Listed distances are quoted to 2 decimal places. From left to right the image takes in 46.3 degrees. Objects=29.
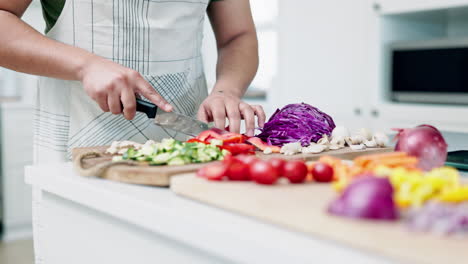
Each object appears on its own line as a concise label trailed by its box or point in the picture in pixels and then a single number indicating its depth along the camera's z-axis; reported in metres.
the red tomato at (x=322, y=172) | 0.73
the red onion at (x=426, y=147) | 0.83
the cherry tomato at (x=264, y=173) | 0.70
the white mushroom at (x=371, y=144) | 1.13
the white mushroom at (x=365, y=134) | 1.16
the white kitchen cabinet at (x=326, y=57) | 2.55
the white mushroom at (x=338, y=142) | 1.12
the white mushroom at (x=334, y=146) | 1.09
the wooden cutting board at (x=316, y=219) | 0.47
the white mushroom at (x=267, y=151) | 1.04
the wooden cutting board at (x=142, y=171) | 0.80
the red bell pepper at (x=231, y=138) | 1.04
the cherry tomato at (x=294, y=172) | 0.72
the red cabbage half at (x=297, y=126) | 1.15
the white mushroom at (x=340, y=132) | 1.15
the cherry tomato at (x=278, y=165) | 0.72
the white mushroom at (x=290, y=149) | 1.03
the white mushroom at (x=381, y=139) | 1.13
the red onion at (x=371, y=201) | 0.53
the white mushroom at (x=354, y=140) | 1.13
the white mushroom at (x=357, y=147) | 1.09
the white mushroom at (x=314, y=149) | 1.03
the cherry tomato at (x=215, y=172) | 0.74
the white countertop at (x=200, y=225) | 0.52
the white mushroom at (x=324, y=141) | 1.10
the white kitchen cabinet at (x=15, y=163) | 3.61
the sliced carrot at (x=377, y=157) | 0.75
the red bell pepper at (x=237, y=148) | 1.00
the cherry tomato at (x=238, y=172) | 0.74
